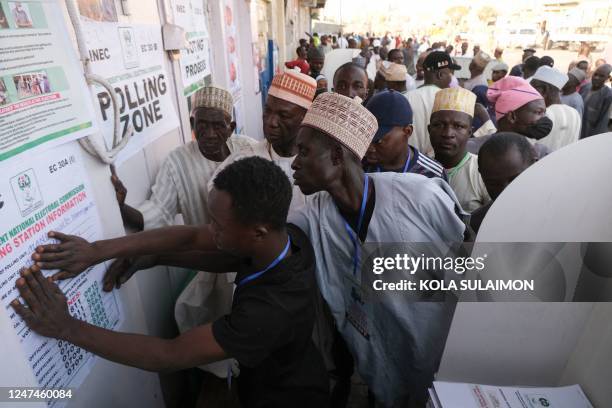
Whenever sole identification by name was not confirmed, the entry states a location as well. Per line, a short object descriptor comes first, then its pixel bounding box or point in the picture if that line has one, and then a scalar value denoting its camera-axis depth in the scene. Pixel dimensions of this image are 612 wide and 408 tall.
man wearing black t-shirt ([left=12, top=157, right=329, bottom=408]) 1.02
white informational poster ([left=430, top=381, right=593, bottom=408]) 1.23
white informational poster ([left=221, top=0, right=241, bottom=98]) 3.98
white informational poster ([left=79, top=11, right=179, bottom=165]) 1.40
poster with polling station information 0.89
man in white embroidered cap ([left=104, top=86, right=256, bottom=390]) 2.02
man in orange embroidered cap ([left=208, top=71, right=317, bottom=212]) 2.14
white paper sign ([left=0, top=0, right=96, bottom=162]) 0.87
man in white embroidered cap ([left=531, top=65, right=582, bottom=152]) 3.14
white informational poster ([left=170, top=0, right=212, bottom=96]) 2.44
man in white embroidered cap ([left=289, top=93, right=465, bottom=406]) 1.57
